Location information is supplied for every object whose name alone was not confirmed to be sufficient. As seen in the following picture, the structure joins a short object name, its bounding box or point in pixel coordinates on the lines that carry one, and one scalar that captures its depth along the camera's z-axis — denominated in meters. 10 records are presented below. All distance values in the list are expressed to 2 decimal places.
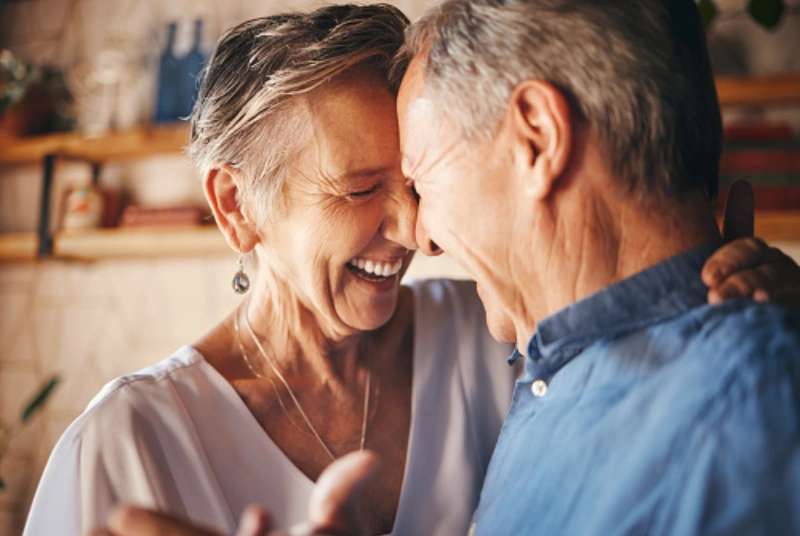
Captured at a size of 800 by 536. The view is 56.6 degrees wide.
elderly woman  1.19
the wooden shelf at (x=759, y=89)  2.48
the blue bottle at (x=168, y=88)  3.21
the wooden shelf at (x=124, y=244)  3.03
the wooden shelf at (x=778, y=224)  2.35
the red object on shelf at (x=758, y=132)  2.49
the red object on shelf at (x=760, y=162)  2.42
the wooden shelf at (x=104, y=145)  3.13
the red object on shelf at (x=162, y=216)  3.08
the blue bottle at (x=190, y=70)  3.18
